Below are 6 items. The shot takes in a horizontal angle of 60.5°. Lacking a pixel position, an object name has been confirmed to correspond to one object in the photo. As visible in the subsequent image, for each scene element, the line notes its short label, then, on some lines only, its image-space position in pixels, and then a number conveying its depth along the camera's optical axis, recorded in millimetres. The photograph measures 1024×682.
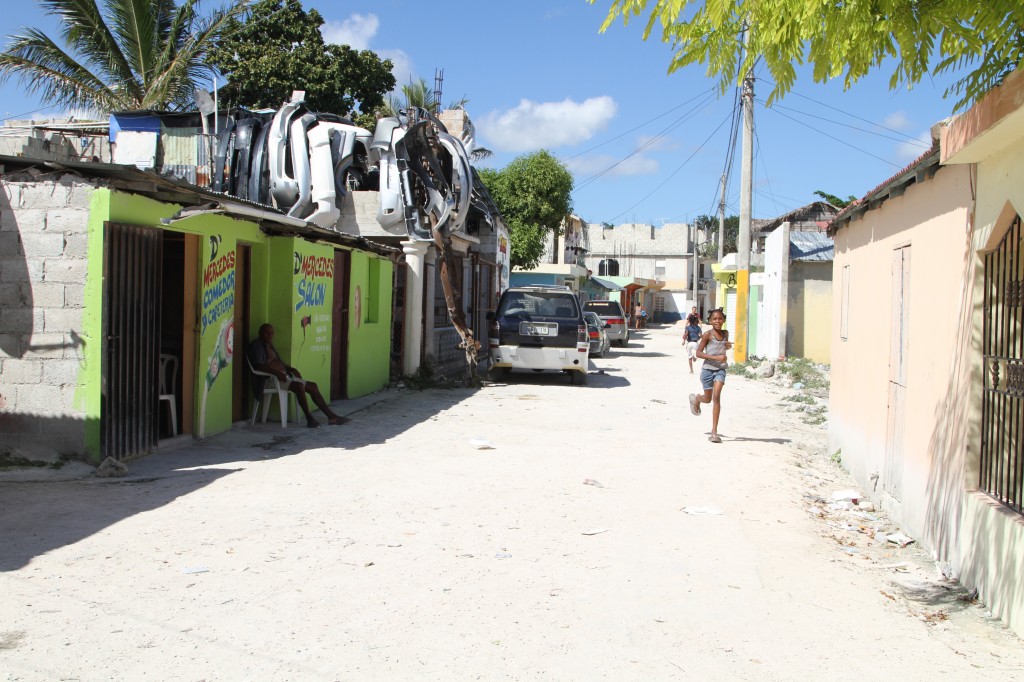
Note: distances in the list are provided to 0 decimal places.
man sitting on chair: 10961
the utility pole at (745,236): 24375
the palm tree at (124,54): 20266
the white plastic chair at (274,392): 11174
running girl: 11242
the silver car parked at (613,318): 32594
